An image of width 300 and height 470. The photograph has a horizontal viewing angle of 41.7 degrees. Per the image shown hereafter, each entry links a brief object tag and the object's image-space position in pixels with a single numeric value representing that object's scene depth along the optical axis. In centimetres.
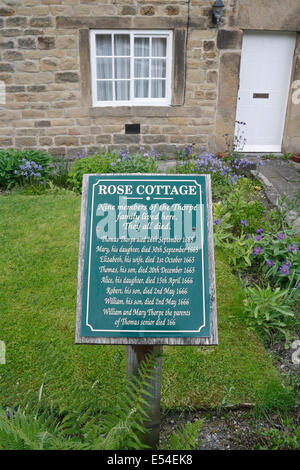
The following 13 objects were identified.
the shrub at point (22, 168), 627
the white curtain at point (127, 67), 716
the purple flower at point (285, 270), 364
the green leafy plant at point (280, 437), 240
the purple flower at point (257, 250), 397
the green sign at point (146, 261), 196
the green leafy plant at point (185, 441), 195
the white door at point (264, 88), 756
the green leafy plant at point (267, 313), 330
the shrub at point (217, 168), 598
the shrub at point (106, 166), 608
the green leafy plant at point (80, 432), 173
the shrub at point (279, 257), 368
